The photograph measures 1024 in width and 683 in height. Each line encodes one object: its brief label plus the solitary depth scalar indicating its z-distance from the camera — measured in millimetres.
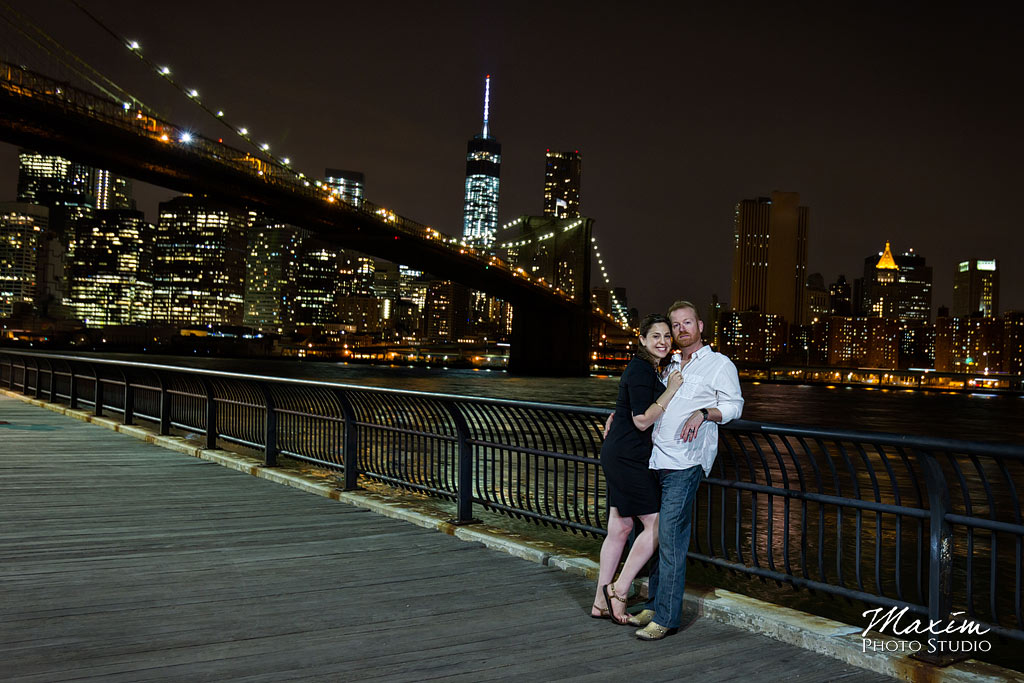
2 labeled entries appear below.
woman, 4117
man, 4043
